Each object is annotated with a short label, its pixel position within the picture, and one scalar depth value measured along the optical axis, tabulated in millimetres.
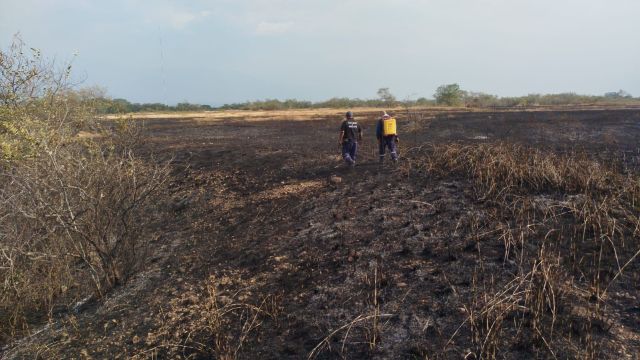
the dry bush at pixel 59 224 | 6754
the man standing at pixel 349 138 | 11969
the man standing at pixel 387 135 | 12047
